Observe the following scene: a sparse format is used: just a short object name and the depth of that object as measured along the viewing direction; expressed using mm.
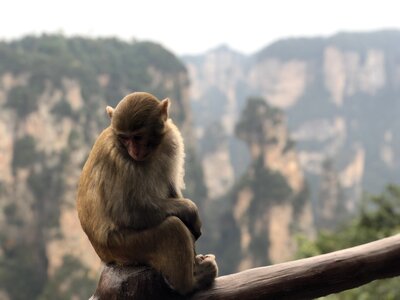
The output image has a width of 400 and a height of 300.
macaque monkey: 1646
